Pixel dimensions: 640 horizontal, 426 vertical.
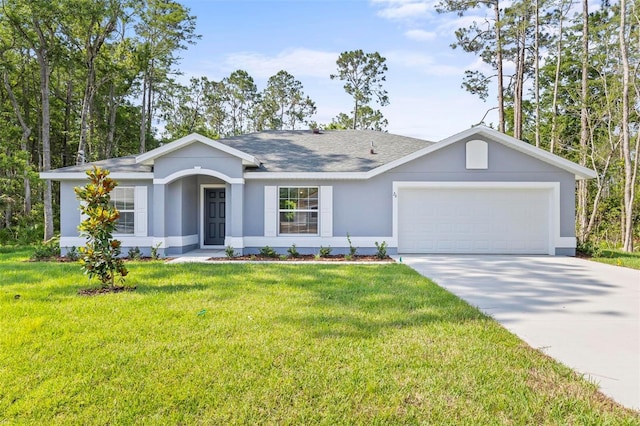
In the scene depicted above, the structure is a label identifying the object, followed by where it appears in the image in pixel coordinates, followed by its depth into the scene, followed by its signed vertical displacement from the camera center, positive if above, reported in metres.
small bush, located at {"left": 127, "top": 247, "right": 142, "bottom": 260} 10.73 -1.11
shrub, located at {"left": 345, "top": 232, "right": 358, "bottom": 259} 11.18 -1.06
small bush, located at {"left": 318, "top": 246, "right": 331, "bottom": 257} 11.09 -1.10
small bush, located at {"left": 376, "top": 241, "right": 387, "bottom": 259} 10.84 -1.08
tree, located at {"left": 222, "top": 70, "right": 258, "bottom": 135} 36.34 +11.85
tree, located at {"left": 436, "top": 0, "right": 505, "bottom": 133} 18.17 +8.98
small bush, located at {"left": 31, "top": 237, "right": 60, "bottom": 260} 10.73 -1.04
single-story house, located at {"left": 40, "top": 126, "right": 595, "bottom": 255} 11.16 +0.47
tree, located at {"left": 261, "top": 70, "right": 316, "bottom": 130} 36.81 +11.50
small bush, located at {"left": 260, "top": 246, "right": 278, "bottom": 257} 10.98 -1.08
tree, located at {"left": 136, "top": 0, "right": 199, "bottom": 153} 22.44 +11.57
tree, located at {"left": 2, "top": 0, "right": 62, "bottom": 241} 14.05 +7.87
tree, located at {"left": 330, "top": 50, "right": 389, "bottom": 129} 31.16 +11.97
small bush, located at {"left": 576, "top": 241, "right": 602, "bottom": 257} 11.22 -1.09
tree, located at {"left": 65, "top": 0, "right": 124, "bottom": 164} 15.58 +8.68
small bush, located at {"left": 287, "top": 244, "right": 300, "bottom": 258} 11.15 -1.10
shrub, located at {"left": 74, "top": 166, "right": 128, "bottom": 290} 6.22 -0.33
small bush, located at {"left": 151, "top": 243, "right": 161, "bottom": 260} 10.71 -1.05
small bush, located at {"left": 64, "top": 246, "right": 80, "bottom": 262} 10.54 -1.10
